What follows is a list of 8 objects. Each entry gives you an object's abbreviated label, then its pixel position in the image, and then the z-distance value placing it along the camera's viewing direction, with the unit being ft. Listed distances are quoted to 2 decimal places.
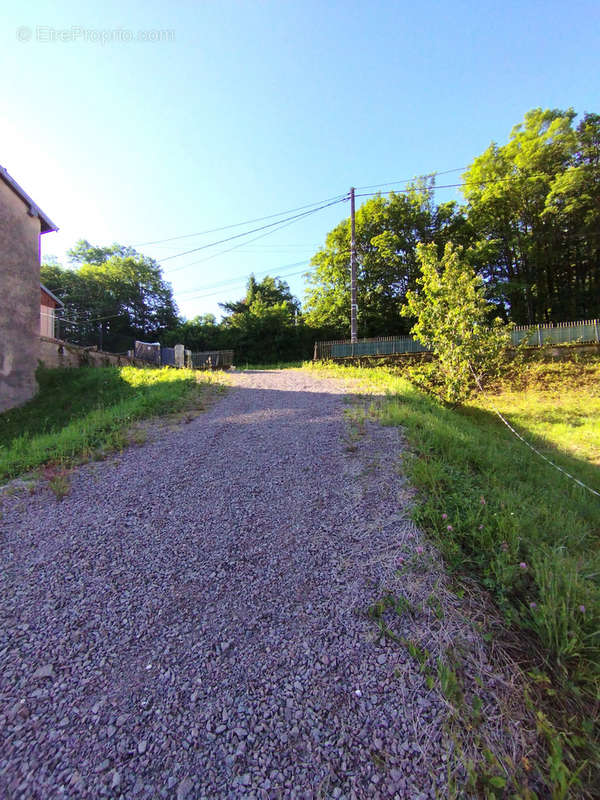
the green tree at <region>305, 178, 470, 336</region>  74.38
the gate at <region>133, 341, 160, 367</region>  57.00
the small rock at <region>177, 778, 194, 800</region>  4.09
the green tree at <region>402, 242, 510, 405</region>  23.88
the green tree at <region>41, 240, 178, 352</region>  95.86
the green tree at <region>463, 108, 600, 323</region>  68.28
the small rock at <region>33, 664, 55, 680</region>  5.60
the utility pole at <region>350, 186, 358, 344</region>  46.21
